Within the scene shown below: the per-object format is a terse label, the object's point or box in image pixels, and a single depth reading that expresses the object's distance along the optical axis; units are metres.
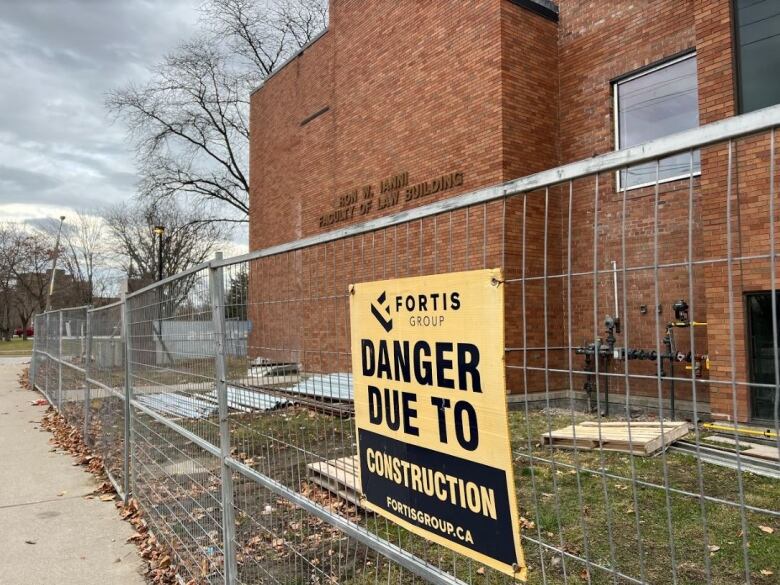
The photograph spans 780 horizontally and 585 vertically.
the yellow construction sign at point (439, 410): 1.62
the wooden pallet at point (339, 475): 2.65
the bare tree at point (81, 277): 49.12
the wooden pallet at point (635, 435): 4.99
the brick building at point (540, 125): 6.65
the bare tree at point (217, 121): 29.41
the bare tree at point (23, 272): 50.56
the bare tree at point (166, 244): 36.05
